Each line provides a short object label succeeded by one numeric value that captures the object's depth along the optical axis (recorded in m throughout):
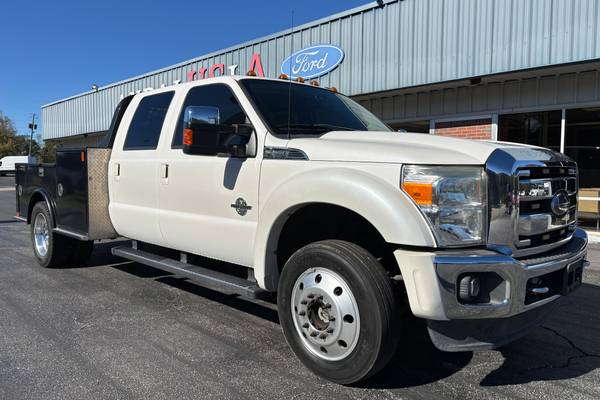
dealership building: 8.47
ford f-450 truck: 2.69
